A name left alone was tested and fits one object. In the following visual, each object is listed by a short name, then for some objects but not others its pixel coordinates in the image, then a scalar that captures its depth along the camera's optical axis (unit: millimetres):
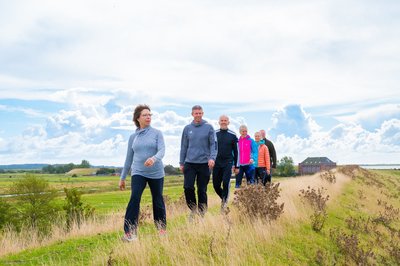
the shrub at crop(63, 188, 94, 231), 29203
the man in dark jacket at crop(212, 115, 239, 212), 10250
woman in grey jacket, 7250
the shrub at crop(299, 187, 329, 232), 10614
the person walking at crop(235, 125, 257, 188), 12930
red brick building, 137250
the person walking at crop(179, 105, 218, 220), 8820
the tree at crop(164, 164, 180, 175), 168600
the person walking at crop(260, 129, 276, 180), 14500
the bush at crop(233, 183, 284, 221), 9344
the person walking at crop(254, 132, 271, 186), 14031
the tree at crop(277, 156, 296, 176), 124562
